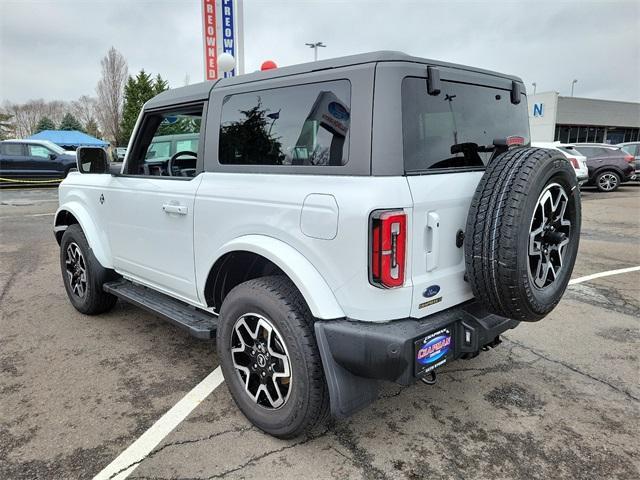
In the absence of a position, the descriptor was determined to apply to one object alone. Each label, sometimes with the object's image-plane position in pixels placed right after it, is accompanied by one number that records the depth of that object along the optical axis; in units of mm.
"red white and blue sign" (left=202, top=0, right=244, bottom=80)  10172
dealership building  31031
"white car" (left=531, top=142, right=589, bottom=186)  14180
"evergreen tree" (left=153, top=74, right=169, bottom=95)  36594
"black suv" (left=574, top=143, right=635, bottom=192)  15672
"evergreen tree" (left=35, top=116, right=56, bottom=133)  53281
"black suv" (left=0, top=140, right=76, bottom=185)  17812
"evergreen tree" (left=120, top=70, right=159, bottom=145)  36906
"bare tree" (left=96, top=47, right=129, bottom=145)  49844
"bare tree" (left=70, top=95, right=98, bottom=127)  59219
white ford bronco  2188
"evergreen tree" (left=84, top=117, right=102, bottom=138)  57125
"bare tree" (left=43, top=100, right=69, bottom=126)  61962
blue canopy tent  37656
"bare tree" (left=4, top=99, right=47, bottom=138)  63531
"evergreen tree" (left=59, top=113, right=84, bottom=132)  52250
